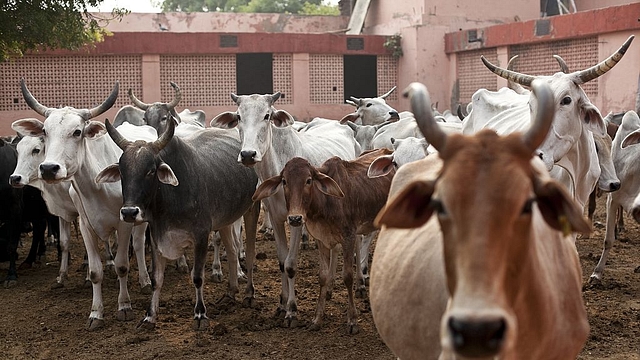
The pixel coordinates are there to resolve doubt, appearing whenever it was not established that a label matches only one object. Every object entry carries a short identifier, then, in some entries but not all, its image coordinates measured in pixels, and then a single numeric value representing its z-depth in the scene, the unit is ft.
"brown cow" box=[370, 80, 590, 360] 7.24
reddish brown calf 19.34
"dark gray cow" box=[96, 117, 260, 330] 19.53
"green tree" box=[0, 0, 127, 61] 35.14
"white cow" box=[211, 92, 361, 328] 21.44
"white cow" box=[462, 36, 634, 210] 17.69
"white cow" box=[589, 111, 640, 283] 23.97
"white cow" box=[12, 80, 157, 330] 21.47
